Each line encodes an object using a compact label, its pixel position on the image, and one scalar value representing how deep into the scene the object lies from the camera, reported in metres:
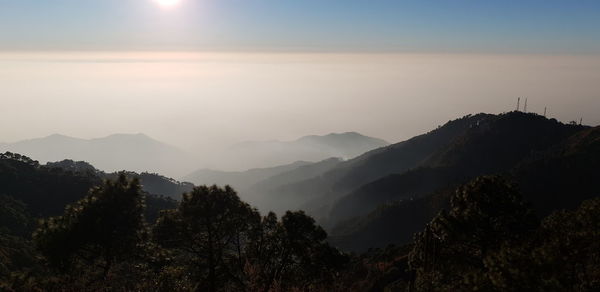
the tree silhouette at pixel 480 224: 25.64
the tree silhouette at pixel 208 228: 25.81
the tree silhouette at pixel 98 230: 27.00
